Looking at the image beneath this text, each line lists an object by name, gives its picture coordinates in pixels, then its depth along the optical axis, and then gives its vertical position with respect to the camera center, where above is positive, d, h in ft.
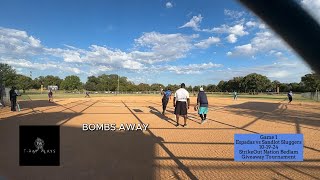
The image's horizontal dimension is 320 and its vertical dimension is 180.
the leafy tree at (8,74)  152.63 +14.71
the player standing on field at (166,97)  32.40 -1.48
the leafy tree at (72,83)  238.62 +9.55
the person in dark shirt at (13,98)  36.49 -1.80
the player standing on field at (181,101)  22.38 -1.55
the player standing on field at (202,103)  24.24 -2.00
